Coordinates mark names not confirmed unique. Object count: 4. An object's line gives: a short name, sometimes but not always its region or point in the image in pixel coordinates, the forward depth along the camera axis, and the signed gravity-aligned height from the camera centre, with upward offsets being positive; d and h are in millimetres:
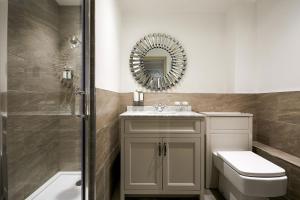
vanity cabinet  1817 -555
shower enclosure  1263 -29
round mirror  2480 +445
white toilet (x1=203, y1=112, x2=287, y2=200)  1382 -514
